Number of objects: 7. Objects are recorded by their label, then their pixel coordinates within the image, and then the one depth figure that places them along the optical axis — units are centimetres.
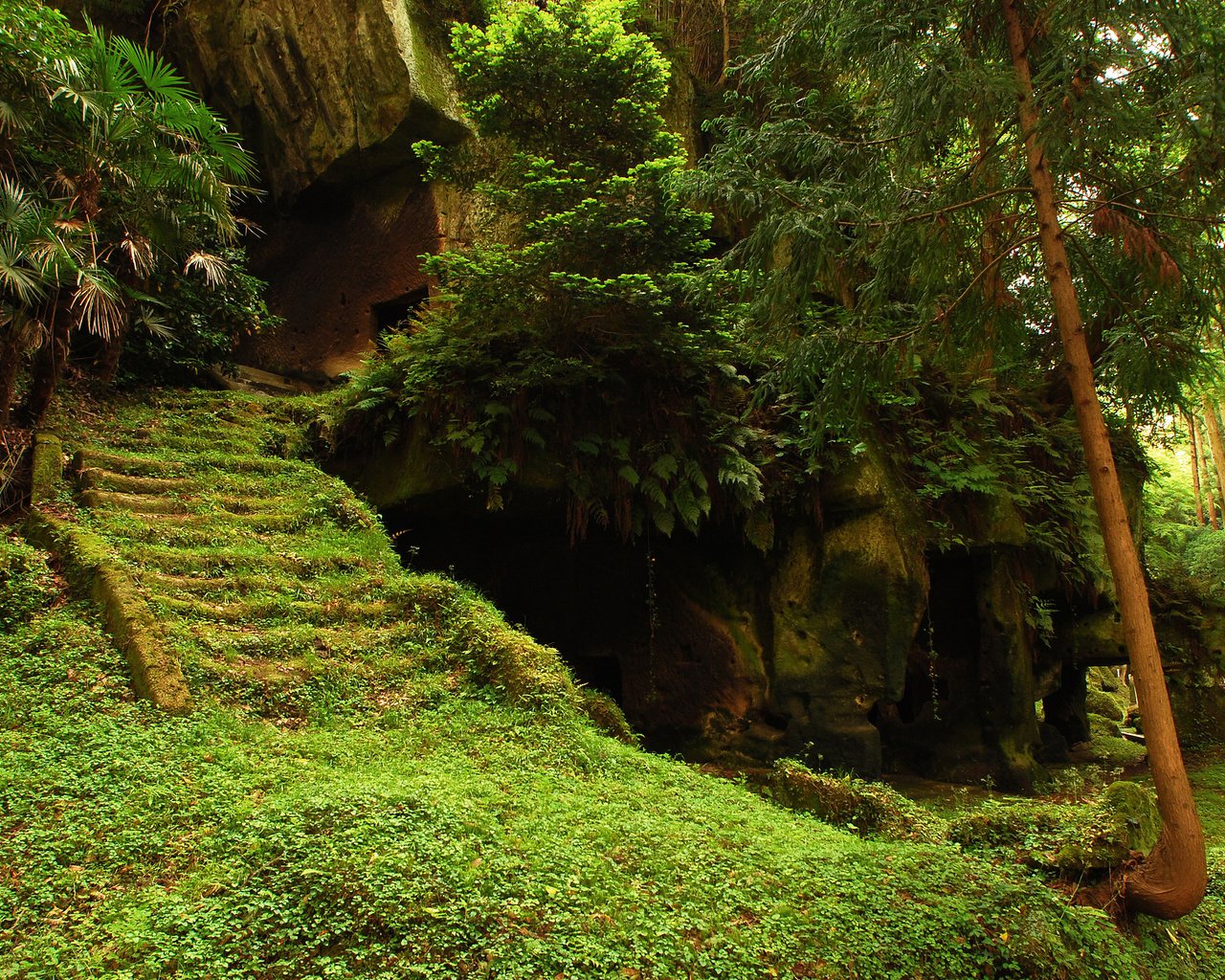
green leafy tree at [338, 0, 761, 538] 863
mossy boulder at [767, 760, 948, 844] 633
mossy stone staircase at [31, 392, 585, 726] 594
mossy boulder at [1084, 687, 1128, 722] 2166
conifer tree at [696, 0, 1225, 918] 476
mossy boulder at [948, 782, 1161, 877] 512
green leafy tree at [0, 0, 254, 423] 749
